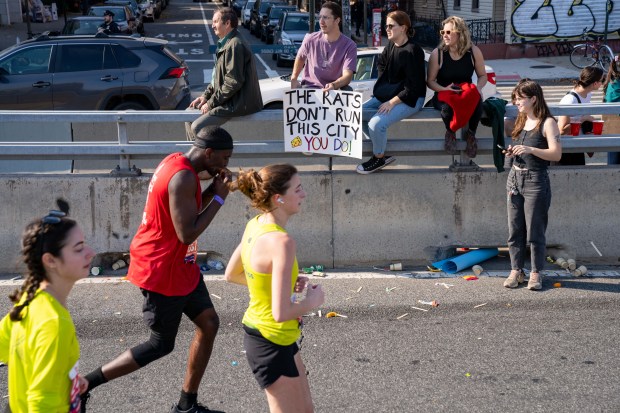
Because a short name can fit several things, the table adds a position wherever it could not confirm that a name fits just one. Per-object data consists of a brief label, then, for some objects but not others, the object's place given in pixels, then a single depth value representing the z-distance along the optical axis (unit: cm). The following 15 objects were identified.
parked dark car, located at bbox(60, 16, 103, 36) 2528
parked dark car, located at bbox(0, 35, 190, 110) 1464
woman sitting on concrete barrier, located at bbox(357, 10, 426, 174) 771
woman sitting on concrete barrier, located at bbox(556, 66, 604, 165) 830
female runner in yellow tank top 384
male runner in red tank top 462
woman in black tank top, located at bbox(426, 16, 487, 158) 770
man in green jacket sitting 742
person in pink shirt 820
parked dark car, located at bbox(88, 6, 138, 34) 3197
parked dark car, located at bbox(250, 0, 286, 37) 3891
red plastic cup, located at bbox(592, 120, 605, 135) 822
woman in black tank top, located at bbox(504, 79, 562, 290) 693
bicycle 2444
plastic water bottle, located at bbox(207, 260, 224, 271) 773
